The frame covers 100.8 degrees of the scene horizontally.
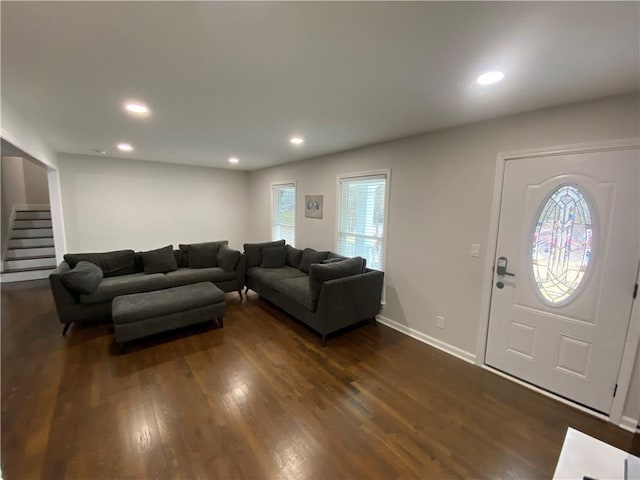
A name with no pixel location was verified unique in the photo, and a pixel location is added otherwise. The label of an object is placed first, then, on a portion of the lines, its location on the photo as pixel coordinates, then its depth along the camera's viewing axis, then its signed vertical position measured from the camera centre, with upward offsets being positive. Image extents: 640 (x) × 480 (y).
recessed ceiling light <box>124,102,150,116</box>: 2.28 +0.88
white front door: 1.91 -0.42
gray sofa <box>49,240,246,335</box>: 3.08 -0.99
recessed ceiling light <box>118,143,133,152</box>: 3.86 +0.90
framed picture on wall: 4.52 +0.08
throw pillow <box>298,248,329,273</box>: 4.21 -0.75
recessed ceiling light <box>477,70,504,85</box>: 1.64 +0.88
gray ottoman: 2.74 -1.14
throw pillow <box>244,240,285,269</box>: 4.61 -0.78
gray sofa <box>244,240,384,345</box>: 3.01 -1.01
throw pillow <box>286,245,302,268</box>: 4.62 -0.81
